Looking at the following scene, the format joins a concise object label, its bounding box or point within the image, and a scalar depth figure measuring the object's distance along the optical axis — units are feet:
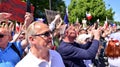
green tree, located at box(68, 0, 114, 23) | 74.48
